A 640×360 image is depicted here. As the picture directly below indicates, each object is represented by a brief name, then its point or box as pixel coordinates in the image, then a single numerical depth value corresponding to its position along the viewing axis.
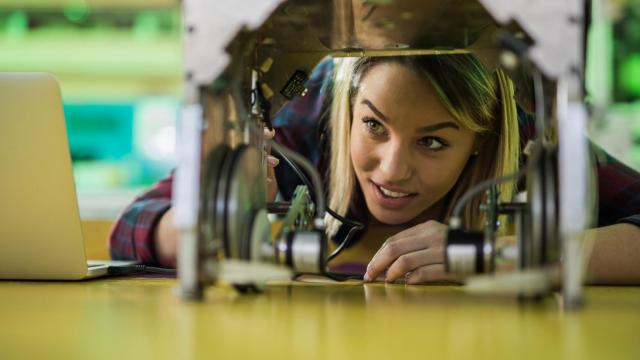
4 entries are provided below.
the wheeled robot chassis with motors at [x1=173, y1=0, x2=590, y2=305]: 0.81
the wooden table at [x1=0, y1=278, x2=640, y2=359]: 0.65
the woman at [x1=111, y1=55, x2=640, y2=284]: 1.24
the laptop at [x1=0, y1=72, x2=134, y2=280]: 1.16
